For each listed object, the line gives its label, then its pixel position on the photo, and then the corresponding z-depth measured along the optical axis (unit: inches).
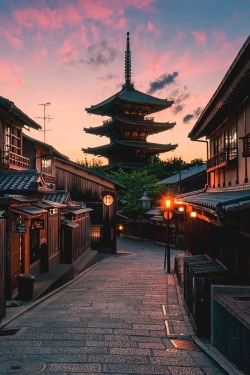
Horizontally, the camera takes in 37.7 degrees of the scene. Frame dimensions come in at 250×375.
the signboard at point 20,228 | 547.8
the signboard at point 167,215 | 956.6
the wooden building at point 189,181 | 1640.0
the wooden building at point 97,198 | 1374.3
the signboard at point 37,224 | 650.2
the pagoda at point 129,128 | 2268.7
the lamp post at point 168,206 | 954.8
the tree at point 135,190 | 1860.2
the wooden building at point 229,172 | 374.2
